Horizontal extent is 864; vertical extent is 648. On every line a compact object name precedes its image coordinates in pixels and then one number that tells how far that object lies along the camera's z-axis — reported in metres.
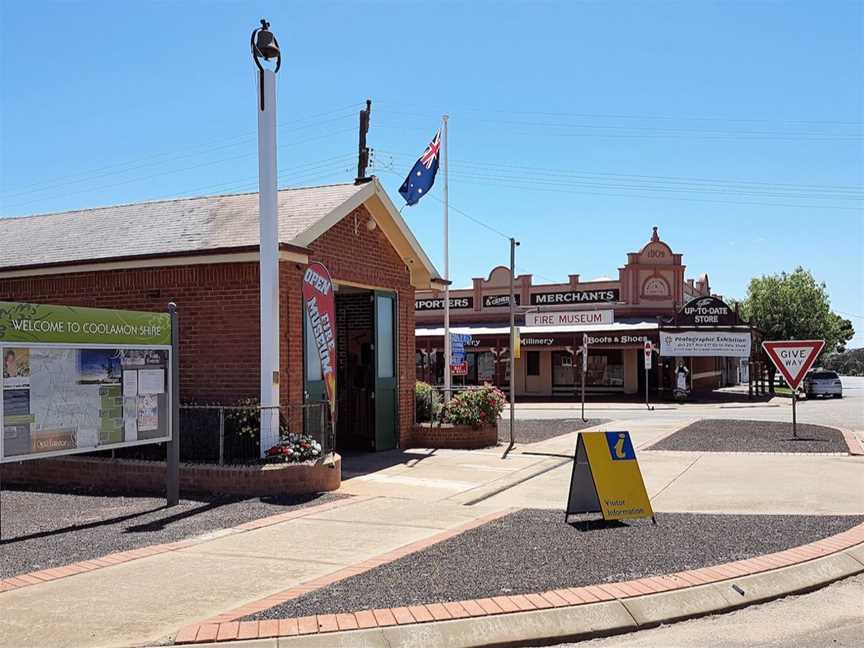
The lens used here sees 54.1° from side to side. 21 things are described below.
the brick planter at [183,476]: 10.36
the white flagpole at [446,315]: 21.25
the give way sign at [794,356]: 17.09
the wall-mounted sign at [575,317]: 37.66
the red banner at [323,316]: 12.14
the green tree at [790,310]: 58.94
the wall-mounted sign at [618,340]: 37.03
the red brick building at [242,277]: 12.27
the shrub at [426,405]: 16.59
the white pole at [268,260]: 11.16
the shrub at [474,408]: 16.28
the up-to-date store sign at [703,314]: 36.88
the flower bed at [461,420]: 16.12
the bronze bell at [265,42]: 11.02
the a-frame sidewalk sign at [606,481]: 8.45
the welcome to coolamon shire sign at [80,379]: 8.10
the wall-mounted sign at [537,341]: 39.06
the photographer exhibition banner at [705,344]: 36.59
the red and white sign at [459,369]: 25.41
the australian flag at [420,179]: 19.36
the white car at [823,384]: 39.22
